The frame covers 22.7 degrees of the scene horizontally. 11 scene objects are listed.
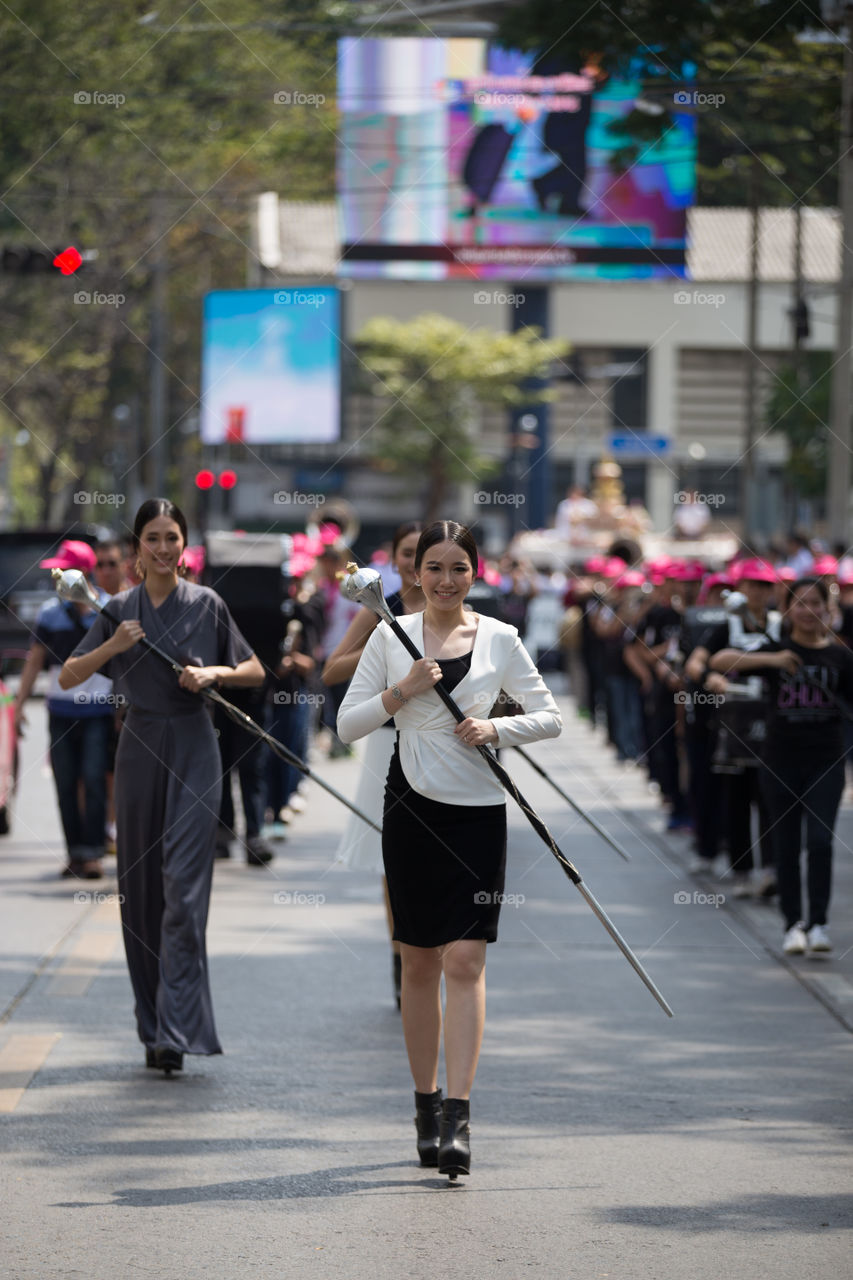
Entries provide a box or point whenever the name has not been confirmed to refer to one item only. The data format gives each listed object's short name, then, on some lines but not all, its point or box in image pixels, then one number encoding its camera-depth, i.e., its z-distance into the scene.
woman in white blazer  5.66
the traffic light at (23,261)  23.39
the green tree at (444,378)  56.53
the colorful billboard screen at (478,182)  32.88
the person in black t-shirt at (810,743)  9.30
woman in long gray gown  6.81
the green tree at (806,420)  27.52
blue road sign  60.64
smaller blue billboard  35.75
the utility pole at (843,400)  18.73
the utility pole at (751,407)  28.92
